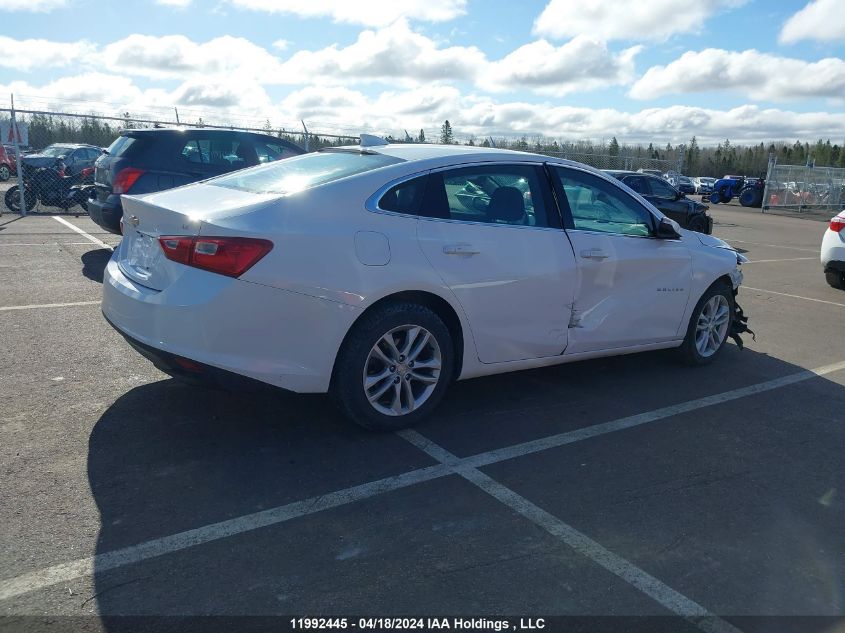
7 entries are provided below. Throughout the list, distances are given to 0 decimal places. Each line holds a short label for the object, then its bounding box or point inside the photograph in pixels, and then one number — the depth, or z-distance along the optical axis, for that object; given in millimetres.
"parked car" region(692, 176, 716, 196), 49425
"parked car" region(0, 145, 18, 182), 27016
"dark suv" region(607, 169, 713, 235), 15734
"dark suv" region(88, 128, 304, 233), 9383
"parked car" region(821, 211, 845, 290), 10141
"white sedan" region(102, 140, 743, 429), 3791
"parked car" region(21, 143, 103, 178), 18189
